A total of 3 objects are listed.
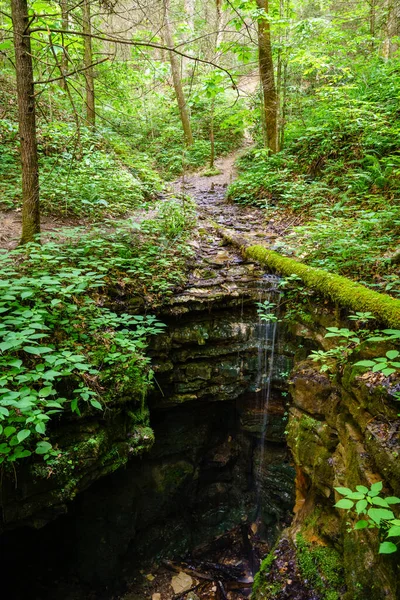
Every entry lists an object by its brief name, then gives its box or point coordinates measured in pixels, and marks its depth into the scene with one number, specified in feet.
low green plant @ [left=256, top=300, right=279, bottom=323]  15.75
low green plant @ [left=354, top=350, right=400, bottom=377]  6.76
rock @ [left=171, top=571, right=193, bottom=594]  16.79
